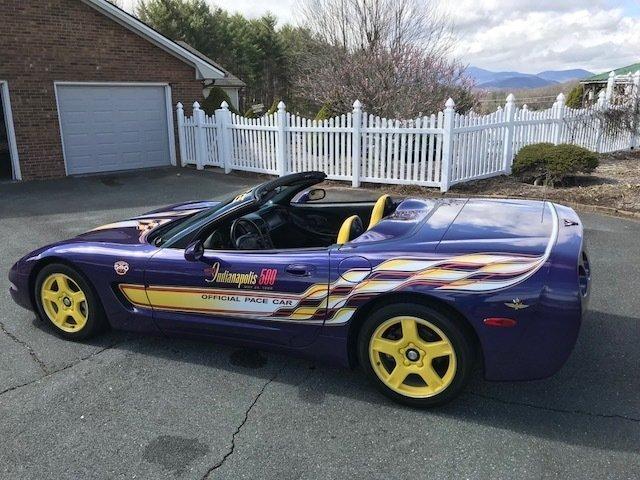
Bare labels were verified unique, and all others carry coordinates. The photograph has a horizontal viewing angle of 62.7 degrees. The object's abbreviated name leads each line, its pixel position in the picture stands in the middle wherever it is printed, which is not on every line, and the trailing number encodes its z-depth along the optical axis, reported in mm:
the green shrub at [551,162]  9320
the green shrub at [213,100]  14664
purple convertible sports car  2611
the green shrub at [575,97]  22375
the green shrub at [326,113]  13461
